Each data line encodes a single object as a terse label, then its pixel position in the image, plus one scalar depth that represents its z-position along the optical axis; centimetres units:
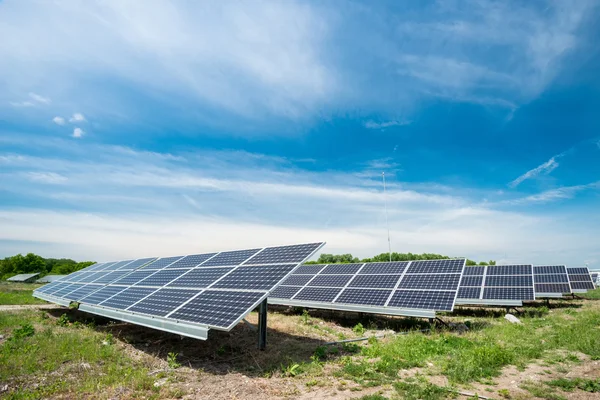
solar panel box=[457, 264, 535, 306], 1912
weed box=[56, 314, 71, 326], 1705
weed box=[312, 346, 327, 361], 1037
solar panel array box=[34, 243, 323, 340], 984
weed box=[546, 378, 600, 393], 756
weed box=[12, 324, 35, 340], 1316
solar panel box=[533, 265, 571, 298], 2329
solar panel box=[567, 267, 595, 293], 2658
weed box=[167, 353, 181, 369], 990
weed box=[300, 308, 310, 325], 1752
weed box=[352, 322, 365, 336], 1498
